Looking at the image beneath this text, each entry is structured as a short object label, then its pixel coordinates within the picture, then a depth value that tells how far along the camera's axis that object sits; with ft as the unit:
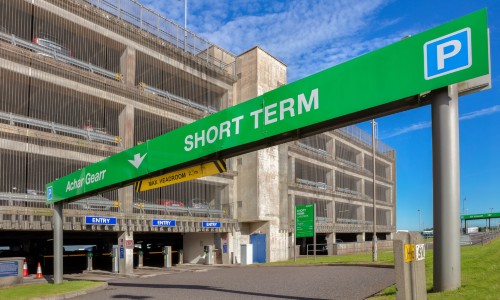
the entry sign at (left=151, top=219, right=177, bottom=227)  95.96
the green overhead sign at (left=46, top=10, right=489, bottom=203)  22.31
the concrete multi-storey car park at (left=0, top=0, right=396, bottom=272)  82.17
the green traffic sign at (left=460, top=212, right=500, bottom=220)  304.71
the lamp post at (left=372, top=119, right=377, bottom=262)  84.72
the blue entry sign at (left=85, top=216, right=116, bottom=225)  82.69
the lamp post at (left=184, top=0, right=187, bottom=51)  115.59
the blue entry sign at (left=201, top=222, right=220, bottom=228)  108.29
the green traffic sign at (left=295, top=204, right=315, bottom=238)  101.04
